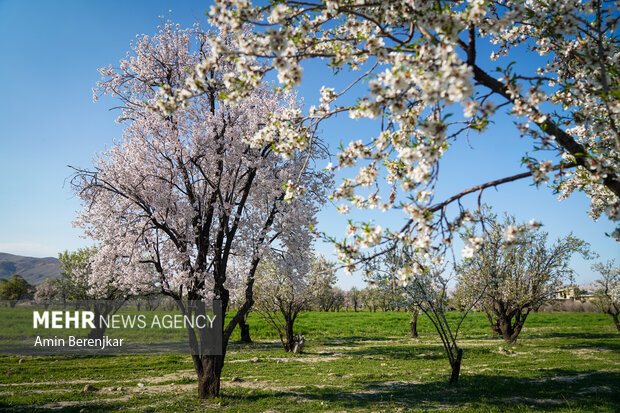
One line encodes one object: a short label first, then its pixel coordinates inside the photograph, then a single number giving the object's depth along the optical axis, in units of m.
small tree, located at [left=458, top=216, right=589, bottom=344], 21.25
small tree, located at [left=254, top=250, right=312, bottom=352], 22.75
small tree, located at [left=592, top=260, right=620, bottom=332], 29.48
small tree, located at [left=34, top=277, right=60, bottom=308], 60.84
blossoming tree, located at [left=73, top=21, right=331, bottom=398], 11.55
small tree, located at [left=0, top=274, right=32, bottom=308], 65.56
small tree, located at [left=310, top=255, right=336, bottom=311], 26.85
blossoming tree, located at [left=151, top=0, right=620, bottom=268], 3.96
